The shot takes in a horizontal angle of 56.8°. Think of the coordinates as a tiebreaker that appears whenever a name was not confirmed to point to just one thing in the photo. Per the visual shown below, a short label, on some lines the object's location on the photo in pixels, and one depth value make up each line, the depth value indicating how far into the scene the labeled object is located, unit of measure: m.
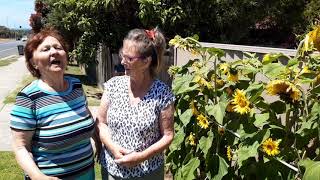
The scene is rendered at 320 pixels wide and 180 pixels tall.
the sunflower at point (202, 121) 1.79
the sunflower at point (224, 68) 1.76
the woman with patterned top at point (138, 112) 1.71
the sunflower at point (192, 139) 1.94
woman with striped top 1.64
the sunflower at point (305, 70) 1.46
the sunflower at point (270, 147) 1.50
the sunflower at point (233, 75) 1.75
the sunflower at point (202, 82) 1.85
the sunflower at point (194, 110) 1.85
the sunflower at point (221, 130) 1.78
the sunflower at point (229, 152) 1.79
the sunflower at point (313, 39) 1.30
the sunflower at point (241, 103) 1.55
